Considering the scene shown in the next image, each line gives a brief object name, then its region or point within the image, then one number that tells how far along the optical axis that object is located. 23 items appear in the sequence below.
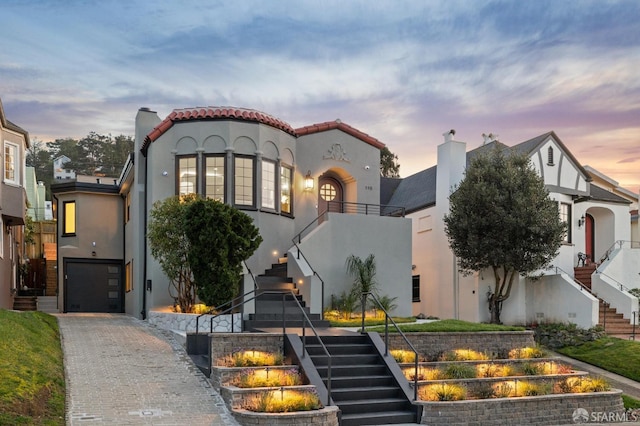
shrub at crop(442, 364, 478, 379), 12.32
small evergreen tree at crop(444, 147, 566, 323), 20.64
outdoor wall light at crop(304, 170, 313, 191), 20.75
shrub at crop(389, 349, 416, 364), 12.66
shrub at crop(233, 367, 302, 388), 10.68
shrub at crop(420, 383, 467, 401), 11.26
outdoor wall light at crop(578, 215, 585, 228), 25.59
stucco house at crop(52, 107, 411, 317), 18.62
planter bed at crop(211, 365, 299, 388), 10.83
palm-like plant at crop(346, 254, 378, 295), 18.16
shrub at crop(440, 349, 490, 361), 13.50
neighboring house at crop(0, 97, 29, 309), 18.11
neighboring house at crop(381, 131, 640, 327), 22.50
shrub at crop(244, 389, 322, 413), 9.76
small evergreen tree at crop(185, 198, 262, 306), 14.89
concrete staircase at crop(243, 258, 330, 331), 14.74
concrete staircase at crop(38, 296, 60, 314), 25.75
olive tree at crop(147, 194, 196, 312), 16.23
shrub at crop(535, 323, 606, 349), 19.59
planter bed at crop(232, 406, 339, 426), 9.38
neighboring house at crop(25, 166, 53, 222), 40.31
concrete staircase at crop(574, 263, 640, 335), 21.70
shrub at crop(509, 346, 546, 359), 14.11
